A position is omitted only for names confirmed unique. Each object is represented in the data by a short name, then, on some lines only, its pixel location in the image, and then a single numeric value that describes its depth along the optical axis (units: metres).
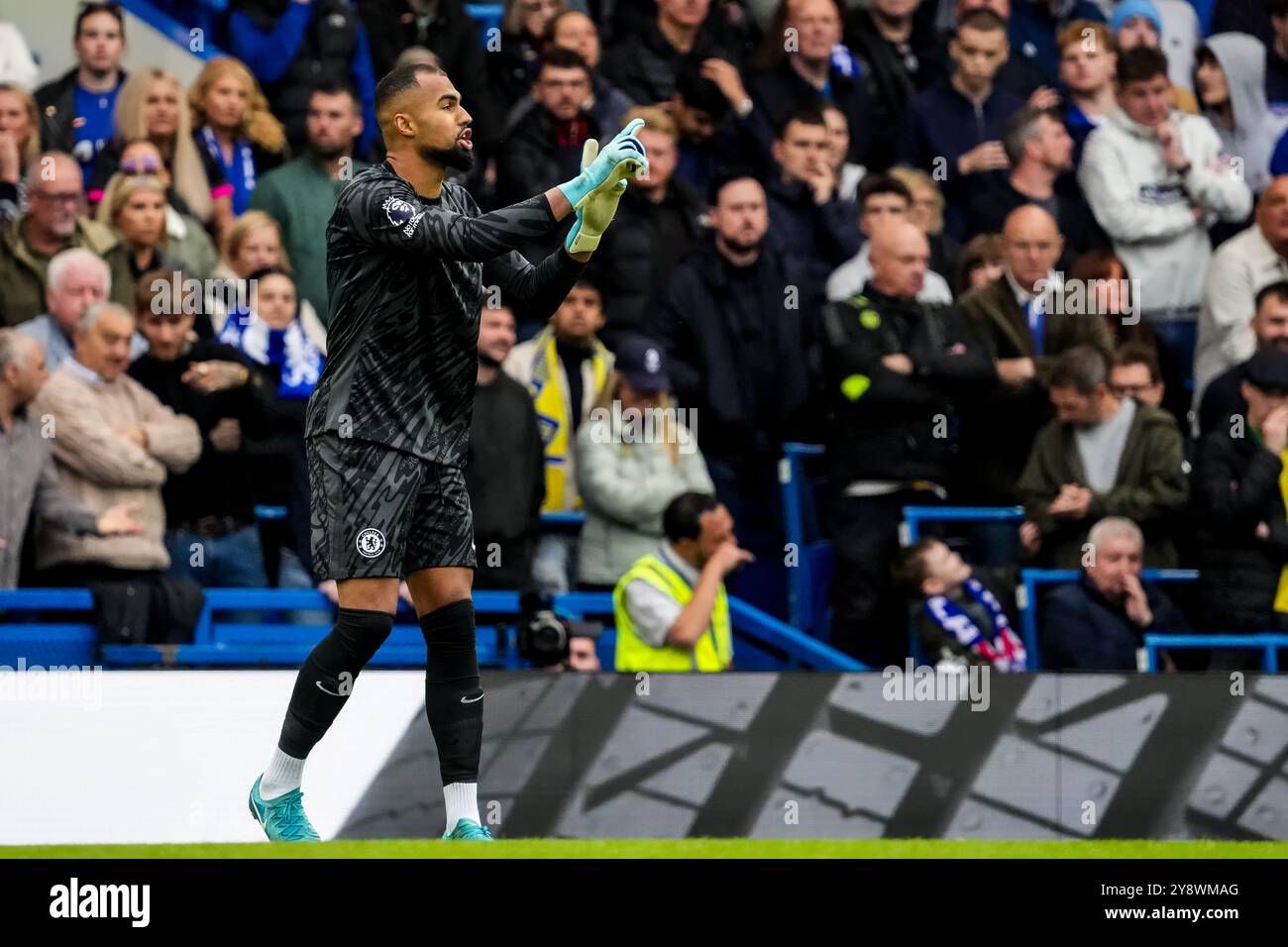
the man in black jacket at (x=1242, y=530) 10.01
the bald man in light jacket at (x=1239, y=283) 10.96
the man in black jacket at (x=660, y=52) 11.52
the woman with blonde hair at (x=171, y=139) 10.59
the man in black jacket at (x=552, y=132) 10.84
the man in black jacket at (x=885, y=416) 10.05
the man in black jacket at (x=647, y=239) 10.69
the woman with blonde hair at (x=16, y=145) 10.35
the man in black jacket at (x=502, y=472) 9.77
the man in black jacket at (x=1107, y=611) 9.70
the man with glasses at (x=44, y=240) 10.14
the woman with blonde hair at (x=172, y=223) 10.33
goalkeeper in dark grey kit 6.36
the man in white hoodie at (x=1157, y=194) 11.38
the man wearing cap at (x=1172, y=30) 12.13
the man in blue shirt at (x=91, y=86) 10.78
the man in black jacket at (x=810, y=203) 11.03
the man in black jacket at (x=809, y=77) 11.52
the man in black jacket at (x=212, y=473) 9.78
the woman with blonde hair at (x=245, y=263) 10.15
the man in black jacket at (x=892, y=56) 11.85
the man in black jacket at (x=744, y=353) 10.47
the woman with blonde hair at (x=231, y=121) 10.86
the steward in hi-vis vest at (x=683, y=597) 9.19
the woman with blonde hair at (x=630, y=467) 9.91
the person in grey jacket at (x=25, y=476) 9.39
